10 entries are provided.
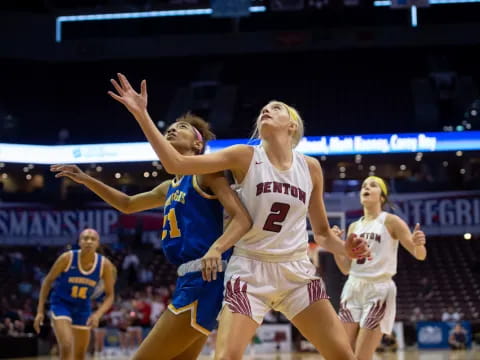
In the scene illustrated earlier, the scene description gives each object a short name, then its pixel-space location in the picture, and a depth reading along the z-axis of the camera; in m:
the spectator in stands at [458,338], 16.95
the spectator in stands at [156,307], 18.22
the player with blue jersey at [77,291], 8.08
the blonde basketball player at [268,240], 3.86
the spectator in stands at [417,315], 19.31
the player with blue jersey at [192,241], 4.02
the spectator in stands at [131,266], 22.30
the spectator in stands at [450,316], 18.83
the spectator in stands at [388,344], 16.69
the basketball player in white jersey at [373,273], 6.34
